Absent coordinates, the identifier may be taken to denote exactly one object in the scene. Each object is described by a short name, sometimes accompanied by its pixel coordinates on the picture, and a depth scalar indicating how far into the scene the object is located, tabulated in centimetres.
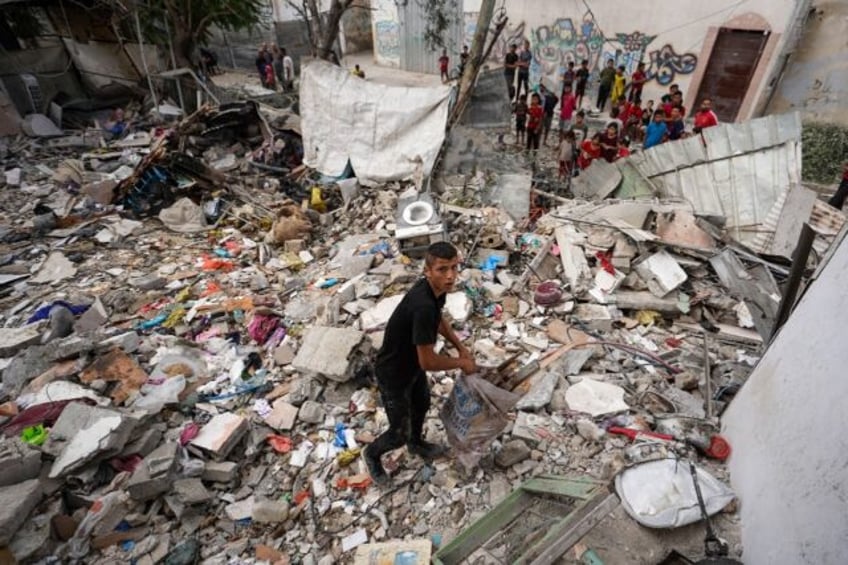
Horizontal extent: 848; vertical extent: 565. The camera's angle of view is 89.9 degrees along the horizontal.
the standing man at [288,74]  1527
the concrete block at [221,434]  321
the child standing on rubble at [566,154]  858
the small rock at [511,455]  316
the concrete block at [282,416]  360
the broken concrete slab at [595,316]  465
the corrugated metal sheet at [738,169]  629
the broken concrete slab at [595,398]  357
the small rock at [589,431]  332
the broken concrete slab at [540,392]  362
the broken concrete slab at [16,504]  244
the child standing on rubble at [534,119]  970
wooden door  1091
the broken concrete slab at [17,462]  270
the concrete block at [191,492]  289
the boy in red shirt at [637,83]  1178
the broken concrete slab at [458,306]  473
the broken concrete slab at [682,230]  552
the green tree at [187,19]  1141
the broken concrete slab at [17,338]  420
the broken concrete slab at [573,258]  512
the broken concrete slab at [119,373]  372
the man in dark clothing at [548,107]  1070
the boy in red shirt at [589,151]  854
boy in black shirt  232
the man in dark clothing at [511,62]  1238
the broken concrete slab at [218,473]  312
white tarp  766
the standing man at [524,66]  1292
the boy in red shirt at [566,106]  1102
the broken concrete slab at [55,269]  585
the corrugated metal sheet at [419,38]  1734
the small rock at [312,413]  364
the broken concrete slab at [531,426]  336
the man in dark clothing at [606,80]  1237
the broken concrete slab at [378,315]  462
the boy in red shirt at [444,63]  1609
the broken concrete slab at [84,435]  288
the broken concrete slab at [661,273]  484
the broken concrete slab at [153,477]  284
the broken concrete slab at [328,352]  380
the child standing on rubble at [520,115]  1023
